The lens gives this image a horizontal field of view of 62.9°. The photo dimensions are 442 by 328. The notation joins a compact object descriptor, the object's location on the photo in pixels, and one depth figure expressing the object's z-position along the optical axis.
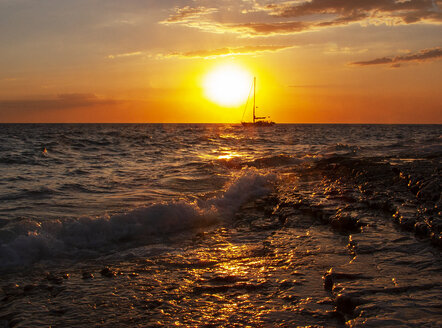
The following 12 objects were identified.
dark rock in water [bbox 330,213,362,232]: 6.31
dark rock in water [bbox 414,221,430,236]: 5.56
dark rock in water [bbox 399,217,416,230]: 5.96
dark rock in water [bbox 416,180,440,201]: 7.68
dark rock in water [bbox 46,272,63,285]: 4.53
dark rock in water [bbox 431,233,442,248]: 5.03
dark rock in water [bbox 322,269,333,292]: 3.98
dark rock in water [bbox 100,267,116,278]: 4.69
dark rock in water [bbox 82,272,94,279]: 4.65
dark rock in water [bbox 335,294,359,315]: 3.46
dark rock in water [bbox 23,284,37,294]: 4.23
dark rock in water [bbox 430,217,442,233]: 5.46
